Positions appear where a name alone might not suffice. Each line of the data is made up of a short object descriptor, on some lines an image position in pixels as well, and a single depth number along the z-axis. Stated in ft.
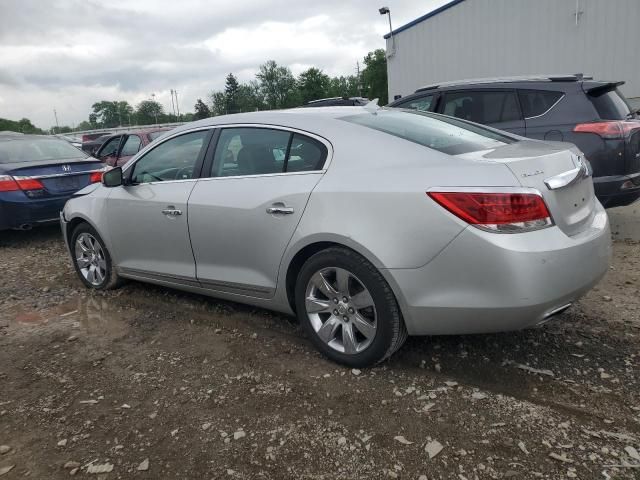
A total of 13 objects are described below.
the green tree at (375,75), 266.10
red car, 32.32
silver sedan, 8.29
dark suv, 16.63
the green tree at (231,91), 359.35
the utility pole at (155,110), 352.90
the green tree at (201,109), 334.36
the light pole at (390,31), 60.30
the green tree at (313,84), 331.16
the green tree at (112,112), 371.56
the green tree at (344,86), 333.01
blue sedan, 22.18
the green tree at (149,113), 347.77
